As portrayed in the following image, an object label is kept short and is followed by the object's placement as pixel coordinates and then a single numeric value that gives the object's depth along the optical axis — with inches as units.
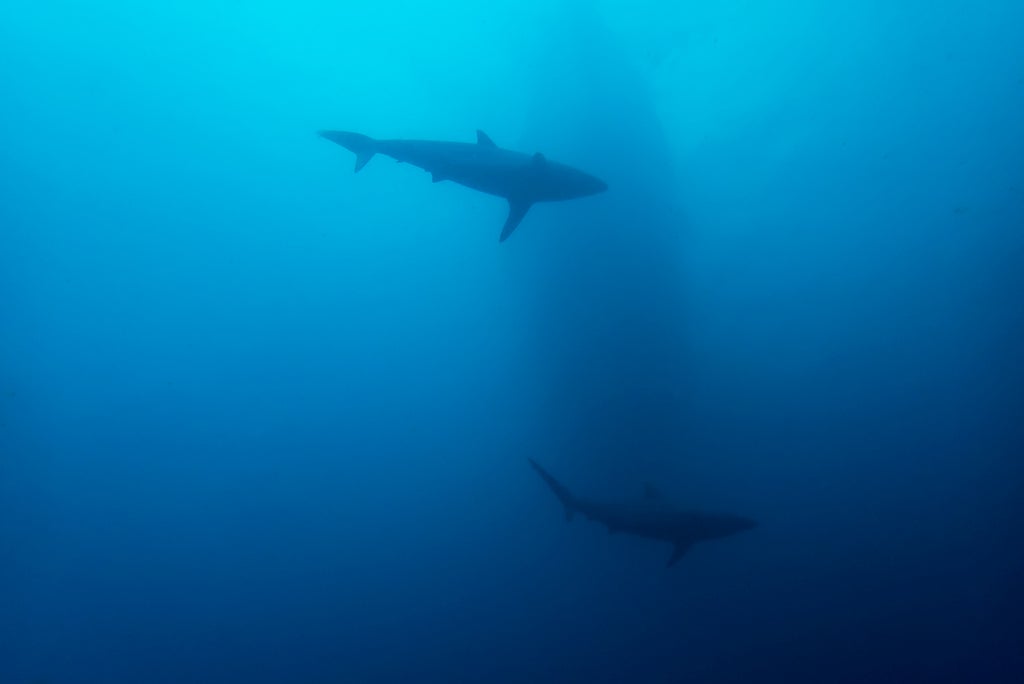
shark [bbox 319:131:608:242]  323.3
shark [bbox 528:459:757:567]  380.8
